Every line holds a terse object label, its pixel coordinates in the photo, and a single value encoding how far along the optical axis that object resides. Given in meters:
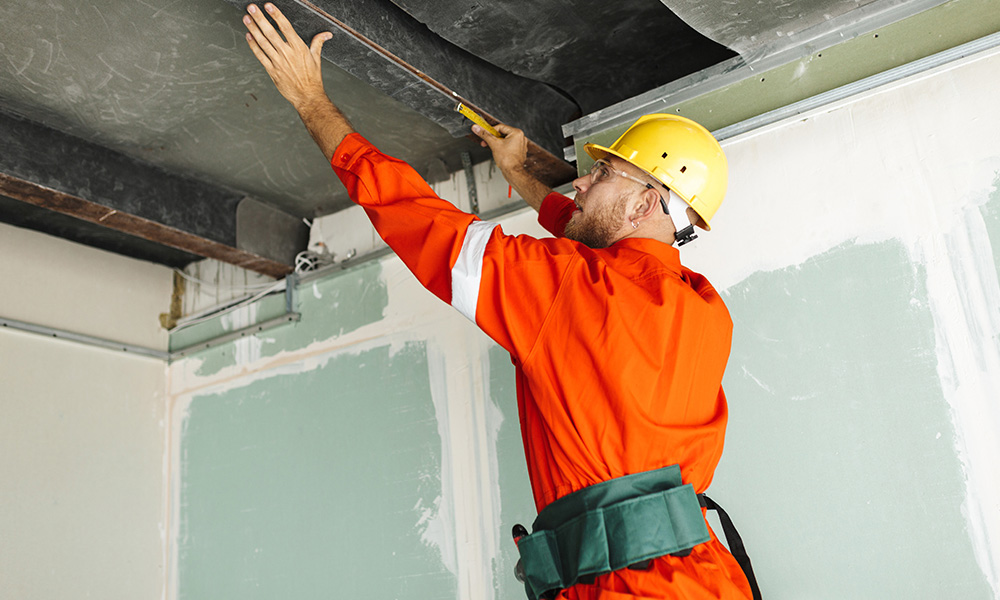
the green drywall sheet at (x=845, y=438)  1.91
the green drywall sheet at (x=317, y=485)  2.87
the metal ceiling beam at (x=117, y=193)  2.64
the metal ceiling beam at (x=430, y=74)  1.95
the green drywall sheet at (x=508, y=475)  2.57
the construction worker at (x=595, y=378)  1.43
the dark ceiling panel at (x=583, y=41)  2.18
